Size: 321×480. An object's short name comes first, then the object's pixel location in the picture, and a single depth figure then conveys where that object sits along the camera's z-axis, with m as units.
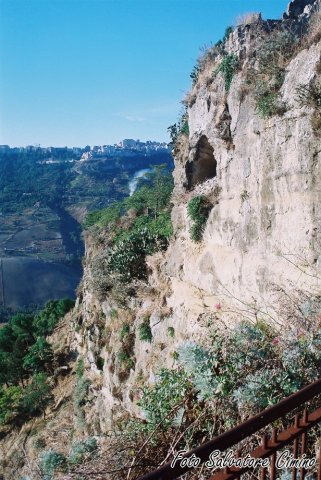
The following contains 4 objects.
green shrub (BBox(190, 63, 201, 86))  12.83
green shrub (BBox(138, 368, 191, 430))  4.41
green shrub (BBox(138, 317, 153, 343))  13.13
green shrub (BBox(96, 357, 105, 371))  18.05
